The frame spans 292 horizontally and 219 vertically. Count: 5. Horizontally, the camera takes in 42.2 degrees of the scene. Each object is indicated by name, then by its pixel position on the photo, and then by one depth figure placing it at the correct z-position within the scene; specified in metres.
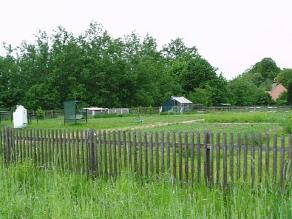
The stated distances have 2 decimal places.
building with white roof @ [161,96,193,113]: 56.71
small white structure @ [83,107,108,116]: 45.61
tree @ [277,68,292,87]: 79.88
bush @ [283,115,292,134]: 16.02
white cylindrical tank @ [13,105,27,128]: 24.66
